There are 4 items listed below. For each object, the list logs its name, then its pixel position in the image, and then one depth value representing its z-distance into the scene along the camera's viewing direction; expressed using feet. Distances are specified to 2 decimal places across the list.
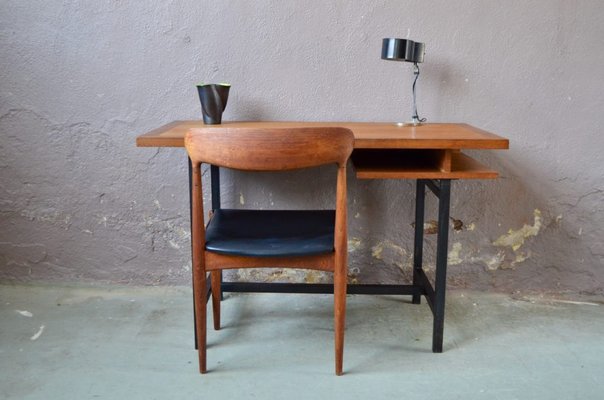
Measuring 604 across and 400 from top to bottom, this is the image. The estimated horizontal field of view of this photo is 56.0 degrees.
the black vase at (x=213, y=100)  7.16
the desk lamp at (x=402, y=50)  7.39
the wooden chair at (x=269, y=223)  5.48
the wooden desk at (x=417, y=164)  6.18
